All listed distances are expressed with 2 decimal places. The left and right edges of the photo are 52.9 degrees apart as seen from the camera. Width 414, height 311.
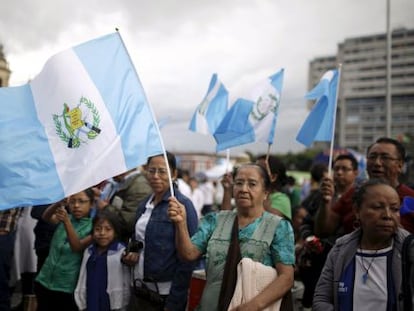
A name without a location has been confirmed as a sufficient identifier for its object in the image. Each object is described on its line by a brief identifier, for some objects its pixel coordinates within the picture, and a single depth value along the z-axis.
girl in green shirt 3.72
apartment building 110.69
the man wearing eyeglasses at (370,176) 3.05
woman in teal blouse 2.42
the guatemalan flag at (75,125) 2.71
